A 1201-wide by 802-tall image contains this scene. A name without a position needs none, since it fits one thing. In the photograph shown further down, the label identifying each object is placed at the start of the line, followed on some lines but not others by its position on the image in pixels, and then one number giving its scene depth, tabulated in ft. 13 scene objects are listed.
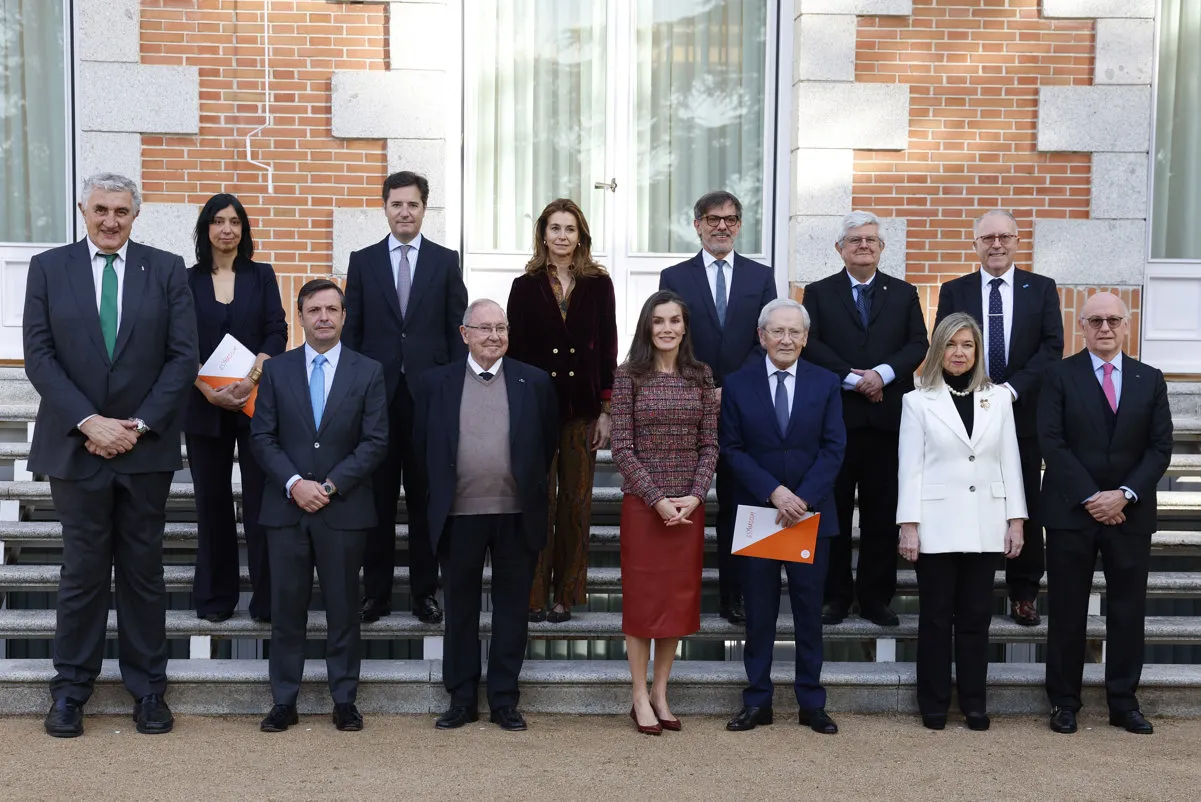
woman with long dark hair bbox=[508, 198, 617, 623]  18.51
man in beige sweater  16.96
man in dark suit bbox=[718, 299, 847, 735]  17.13
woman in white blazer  17.31
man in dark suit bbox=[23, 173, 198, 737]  16.30
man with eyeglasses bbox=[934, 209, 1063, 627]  18.94
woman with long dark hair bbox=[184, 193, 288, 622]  18.25
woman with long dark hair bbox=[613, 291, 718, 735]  16.98
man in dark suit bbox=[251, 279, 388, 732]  16.84
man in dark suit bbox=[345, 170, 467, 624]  18.66
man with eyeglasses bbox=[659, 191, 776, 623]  18.78
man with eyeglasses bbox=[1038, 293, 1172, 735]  17.38
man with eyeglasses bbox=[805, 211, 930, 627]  18.86
